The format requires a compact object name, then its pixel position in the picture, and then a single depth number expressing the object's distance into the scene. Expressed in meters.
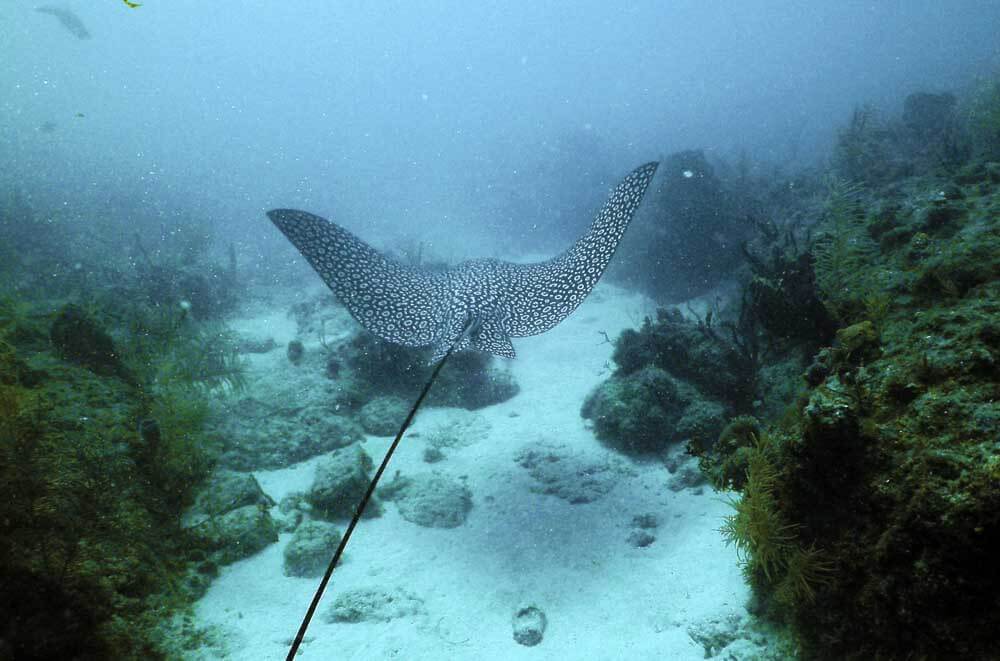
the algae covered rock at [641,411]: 5.74
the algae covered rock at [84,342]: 5.02
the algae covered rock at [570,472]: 5.26
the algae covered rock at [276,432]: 5.99
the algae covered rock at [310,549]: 4.23
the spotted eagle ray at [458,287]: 5.22
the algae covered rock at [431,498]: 5.05
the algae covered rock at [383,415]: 6.89
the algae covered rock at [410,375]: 7.78
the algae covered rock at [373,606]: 3.77
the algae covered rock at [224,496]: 4.43
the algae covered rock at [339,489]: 5.00
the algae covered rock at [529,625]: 3.47
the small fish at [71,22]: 17.60
